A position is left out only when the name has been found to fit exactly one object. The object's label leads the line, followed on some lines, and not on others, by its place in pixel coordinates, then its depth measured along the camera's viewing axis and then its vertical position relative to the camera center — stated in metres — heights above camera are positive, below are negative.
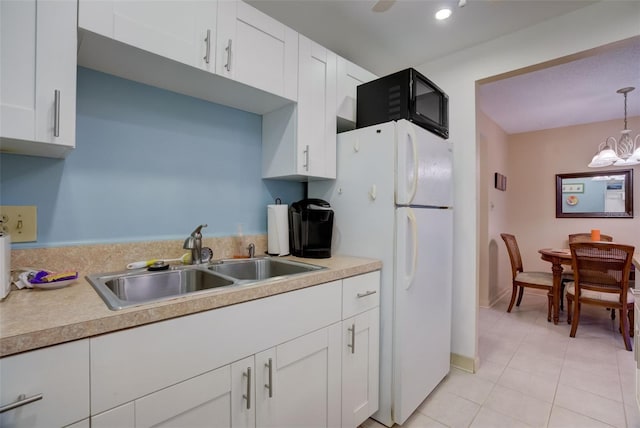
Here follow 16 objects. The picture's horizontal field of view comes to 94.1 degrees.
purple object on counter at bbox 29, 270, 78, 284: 0.99 -0.21
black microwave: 1.68 +0.70
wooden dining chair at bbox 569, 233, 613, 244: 3.80 -0.25
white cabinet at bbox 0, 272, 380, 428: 0.69 -0.47
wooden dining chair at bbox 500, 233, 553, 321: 3.37 -0.70
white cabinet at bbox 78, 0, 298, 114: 1.08 +0.69
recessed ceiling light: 1.74 +1.21
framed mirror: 3.86 +0.33
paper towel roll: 1.81 -0.08
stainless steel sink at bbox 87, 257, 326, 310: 1.18 -0.28
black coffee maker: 1.76 -0.07
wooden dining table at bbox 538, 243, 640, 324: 3.19 -0.58
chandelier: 3.05 +0.90
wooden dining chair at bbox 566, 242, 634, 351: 2.67 -0.56
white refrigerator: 1.60 -0.10
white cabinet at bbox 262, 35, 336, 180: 1.68 +0.53
